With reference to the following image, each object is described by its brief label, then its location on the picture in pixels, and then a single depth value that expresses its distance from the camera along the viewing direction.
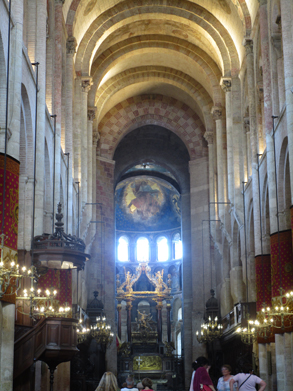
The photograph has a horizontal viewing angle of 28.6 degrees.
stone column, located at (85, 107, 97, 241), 29.02
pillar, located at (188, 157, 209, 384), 32.62
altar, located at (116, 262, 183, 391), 35.25
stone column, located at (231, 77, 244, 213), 25.17
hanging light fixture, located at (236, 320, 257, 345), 19.52
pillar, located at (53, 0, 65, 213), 18.95
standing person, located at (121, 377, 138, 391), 9.83
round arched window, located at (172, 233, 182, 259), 46.94
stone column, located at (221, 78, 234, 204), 26.04
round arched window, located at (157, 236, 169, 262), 48.41
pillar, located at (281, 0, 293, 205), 14.84
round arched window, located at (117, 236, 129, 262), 48.34
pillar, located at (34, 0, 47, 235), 15.04
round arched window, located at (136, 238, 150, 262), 48.42
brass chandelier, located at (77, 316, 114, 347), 28.23
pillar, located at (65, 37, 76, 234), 22.09
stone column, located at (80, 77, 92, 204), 26.39
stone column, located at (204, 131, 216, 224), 31.94
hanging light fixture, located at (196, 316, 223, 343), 27.78
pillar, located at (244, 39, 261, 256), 20.77
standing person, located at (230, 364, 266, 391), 9.12
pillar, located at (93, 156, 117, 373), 32.44
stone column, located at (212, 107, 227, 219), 28.62
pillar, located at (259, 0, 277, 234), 17.56
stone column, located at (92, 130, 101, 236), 32.19
